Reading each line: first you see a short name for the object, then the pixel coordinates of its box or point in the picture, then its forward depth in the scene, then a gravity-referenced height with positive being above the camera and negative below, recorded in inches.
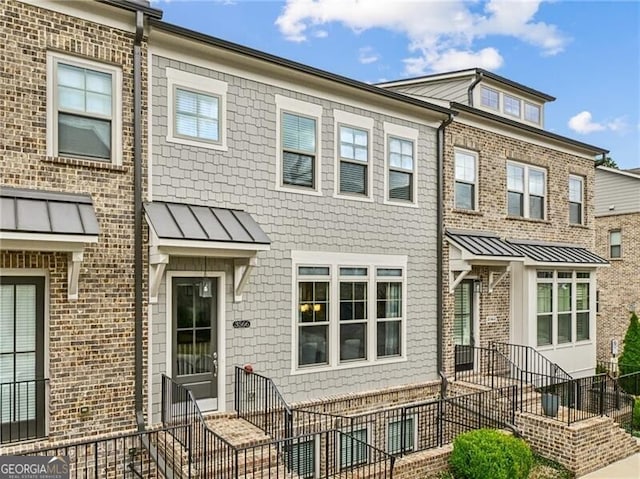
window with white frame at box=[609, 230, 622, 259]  823.1 +14.6
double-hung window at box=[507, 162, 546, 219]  527.2 +65.2
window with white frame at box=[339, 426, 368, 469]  374.3 -141.7
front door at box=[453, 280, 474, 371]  473.2 -67.8
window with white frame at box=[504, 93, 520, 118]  581.6 +167.6
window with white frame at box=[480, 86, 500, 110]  556.1 +168.8
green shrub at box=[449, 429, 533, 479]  316.8 -127.9
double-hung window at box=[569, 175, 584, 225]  600.7 +64.2
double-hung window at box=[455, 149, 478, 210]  473.7 +68.4
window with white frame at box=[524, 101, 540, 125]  605.1 +166.4
